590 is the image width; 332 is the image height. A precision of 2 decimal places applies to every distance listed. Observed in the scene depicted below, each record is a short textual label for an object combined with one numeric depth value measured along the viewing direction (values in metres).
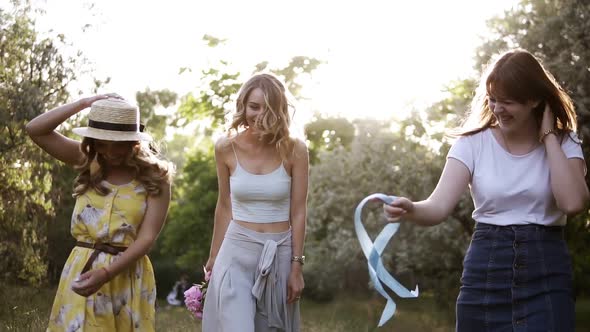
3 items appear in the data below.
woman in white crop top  6.43
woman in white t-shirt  4.71
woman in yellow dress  5.65
